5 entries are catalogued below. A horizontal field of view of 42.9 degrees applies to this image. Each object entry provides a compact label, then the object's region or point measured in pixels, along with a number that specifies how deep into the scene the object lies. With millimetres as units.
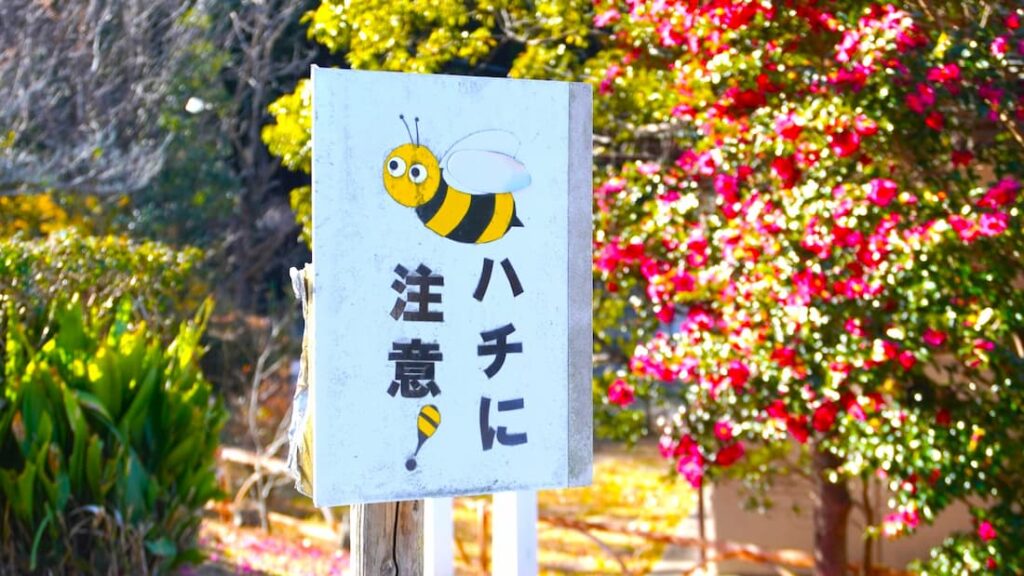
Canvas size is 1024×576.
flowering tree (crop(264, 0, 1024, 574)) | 5309
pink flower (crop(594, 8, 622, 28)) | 6281
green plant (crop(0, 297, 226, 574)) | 6254
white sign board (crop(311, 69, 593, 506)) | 2979
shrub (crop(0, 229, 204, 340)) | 6750
